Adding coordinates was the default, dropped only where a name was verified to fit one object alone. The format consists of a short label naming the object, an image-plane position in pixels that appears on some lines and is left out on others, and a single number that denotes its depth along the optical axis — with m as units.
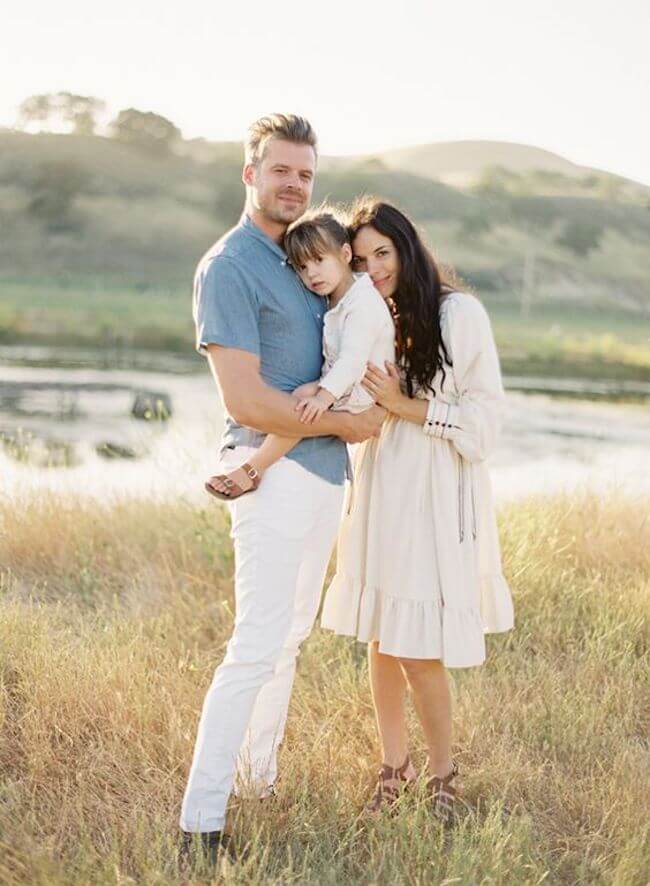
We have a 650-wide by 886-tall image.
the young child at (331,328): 3.37
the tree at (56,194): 49.97
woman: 3.59
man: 3.31
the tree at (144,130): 51.19
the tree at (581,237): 53.12
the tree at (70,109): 49.59
